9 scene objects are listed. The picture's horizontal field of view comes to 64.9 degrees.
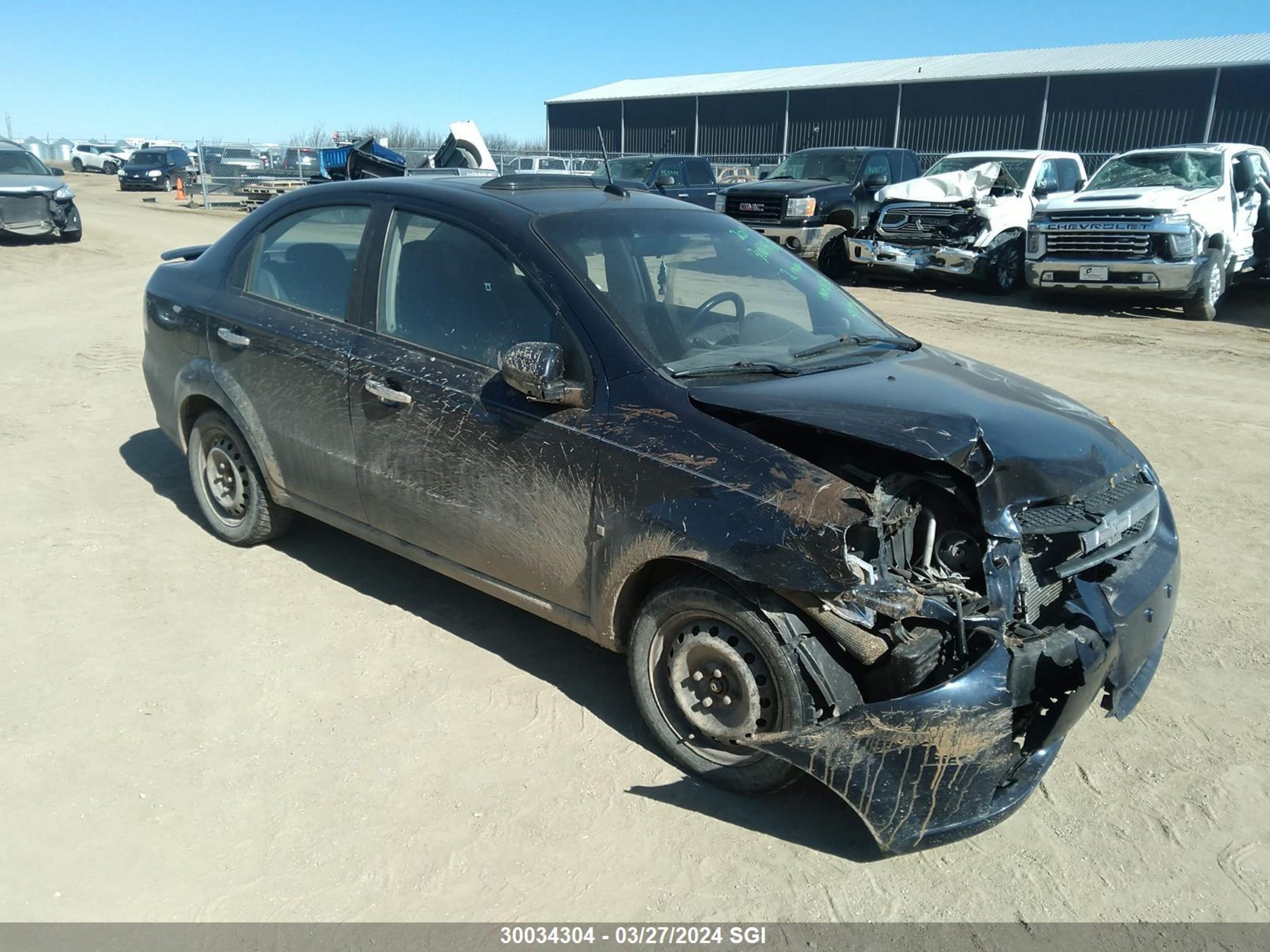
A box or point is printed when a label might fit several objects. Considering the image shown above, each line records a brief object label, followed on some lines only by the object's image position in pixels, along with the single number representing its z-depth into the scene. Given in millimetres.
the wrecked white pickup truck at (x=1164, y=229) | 12352
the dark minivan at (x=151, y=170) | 34906
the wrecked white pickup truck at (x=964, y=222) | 14594
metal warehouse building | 28672
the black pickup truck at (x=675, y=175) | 19406
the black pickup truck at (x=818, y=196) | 15961
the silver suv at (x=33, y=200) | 17109
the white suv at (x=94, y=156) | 45812
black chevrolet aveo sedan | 2895
